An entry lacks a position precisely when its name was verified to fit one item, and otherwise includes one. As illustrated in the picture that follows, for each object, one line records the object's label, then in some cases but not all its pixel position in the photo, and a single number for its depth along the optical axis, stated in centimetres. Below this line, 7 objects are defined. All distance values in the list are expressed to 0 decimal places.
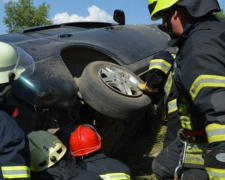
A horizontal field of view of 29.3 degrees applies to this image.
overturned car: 395
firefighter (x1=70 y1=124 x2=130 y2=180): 335
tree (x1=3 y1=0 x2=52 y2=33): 3688
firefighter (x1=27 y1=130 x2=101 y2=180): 299
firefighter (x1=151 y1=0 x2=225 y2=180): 223
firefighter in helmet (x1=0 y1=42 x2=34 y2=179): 240
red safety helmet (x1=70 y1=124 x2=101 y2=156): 343
